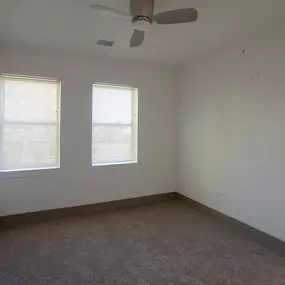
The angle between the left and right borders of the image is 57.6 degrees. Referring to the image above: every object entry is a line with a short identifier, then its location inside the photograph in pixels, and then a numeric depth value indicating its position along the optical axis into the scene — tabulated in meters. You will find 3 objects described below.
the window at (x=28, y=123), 3.72
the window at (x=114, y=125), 4.34
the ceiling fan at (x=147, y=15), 2.19
